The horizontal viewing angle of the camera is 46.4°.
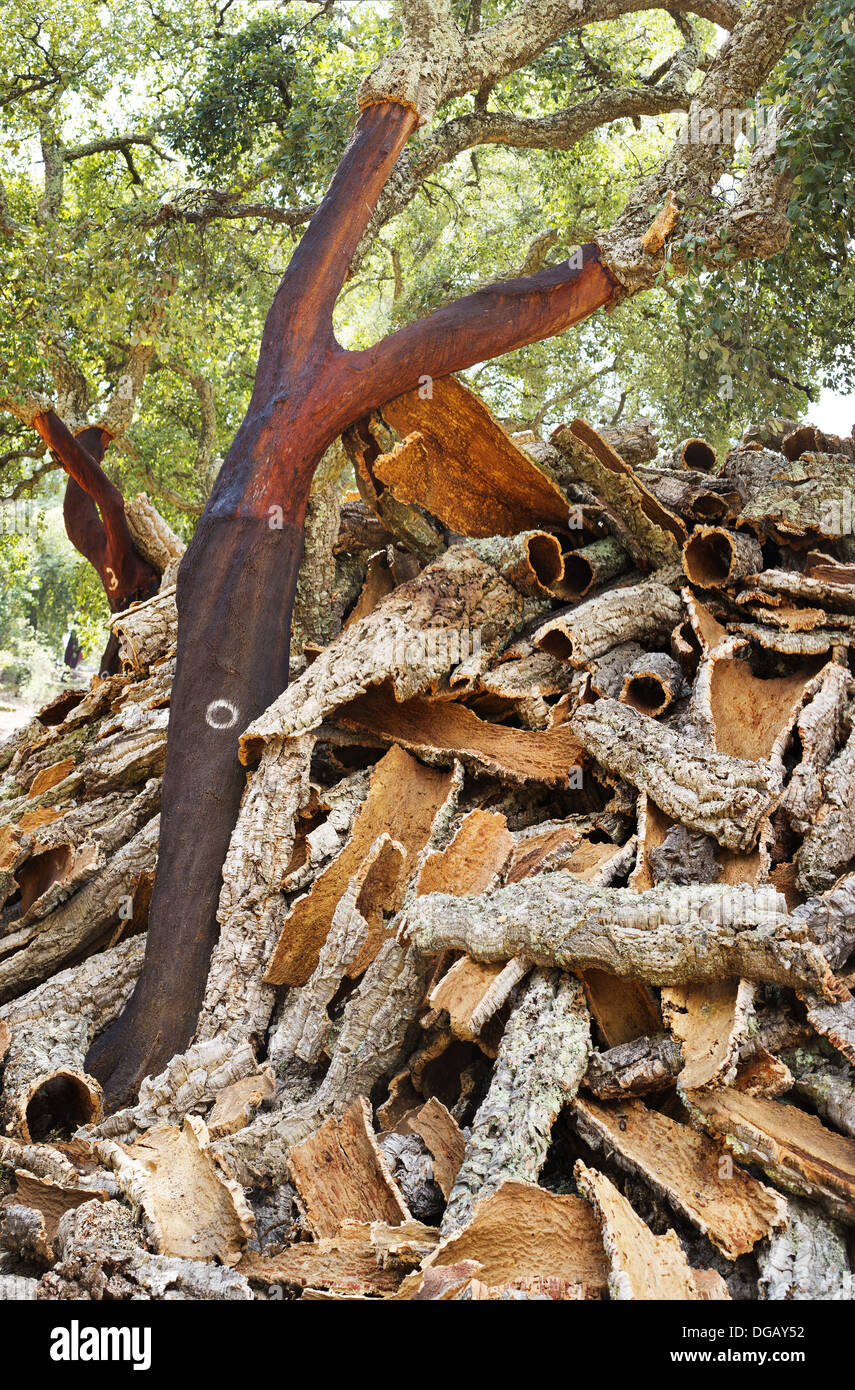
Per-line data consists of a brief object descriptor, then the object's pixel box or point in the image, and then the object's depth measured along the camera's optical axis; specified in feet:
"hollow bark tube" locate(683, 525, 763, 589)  12.30
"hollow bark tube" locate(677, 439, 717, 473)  15.93
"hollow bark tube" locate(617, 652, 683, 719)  11.09
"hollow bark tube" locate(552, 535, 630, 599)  13.56
